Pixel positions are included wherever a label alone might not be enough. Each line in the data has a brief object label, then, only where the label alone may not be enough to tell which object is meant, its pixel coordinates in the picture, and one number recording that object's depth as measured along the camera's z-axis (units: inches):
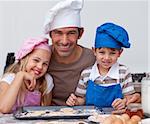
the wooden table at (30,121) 73.9
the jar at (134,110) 74.7
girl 90.4
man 98.7
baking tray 76.8
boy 91.6
